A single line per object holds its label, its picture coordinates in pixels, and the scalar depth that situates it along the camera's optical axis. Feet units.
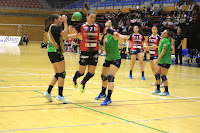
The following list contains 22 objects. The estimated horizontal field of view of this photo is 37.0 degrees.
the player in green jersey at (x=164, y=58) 28.63
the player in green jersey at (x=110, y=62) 23.35
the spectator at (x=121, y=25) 99.39
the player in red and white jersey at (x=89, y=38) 23.57
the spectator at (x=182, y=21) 81.79
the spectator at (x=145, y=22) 93.80
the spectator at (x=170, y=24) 82.97
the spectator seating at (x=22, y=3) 148.05
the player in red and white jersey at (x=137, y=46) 41.42
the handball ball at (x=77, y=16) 25.29
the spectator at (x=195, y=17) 78.79
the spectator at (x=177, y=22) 82.48
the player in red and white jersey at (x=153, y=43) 37.50
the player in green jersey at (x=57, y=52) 22.68
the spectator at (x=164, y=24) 80.98
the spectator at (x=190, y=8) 83.52
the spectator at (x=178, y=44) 65.47
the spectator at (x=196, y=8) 80.12
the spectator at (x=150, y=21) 92.02
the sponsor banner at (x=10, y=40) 129.90
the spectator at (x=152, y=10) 95.61
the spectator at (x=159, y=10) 93.79
